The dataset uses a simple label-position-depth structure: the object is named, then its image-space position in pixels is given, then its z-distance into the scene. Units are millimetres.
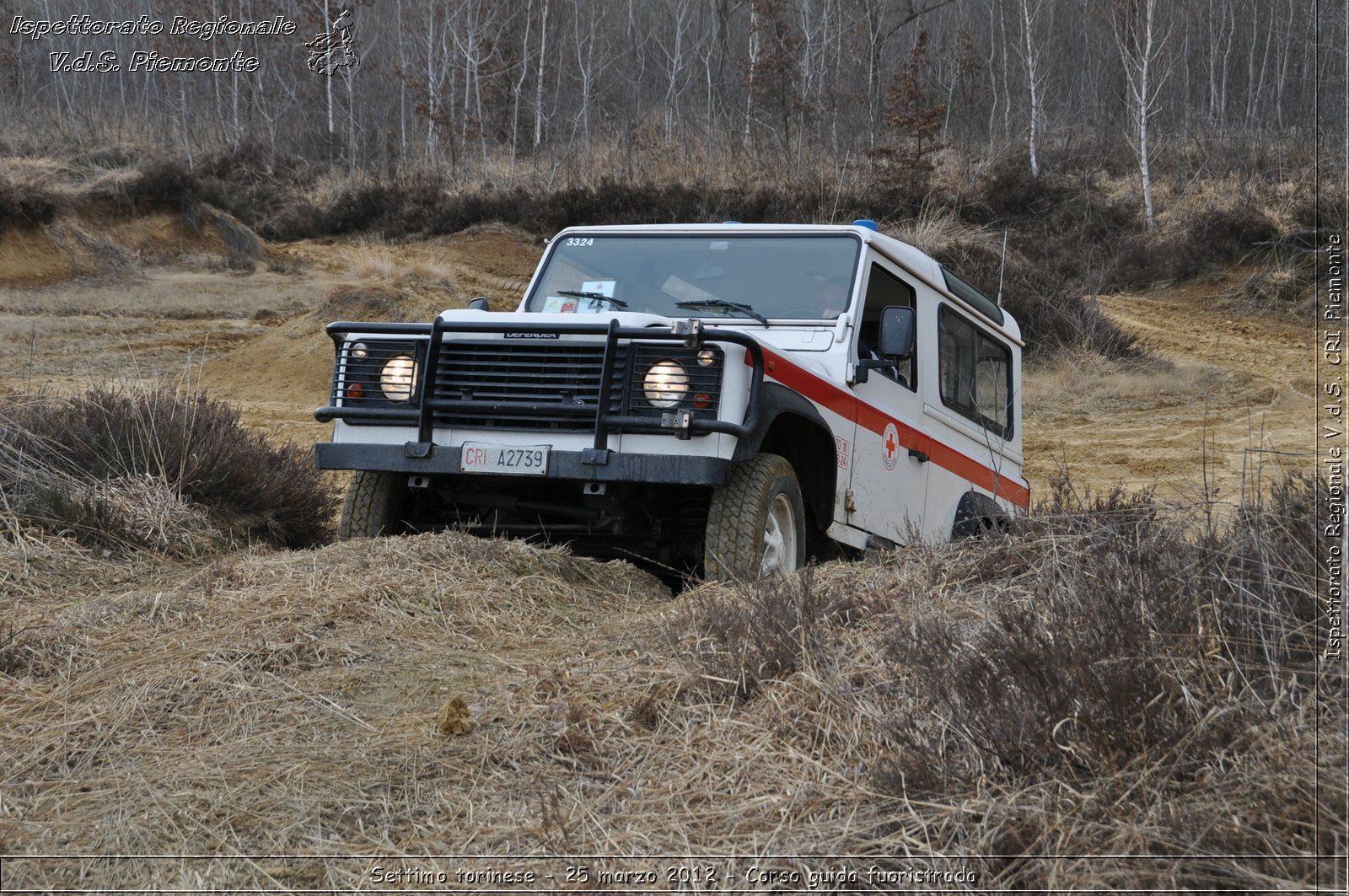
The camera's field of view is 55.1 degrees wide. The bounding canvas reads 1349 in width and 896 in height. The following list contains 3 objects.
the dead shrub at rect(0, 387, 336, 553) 6004
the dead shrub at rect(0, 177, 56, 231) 21266
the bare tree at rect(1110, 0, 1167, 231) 24875
